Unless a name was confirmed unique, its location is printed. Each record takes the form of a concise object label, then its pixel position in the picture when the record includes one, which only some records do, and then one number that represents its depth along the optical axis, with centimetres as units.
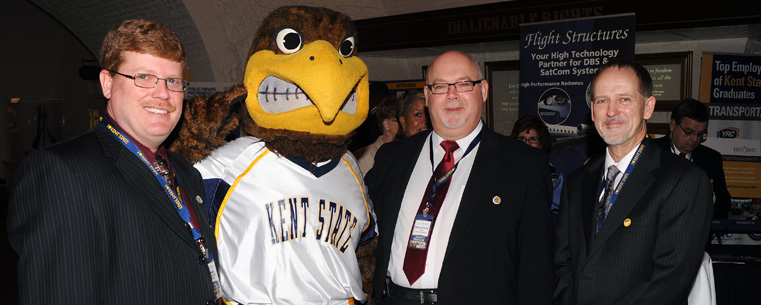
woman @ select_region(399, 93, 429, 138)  475
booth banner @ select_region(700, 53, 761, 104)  617
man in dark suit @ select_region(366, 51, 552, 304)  230
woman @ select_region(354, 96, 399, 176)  483
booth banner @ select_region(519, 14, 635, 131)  491
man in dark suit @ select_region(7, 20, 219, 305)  142
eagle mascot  219
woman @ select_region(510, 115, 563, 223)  448
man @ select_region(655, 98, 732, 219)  498
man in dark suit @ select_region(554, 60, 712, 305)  206
